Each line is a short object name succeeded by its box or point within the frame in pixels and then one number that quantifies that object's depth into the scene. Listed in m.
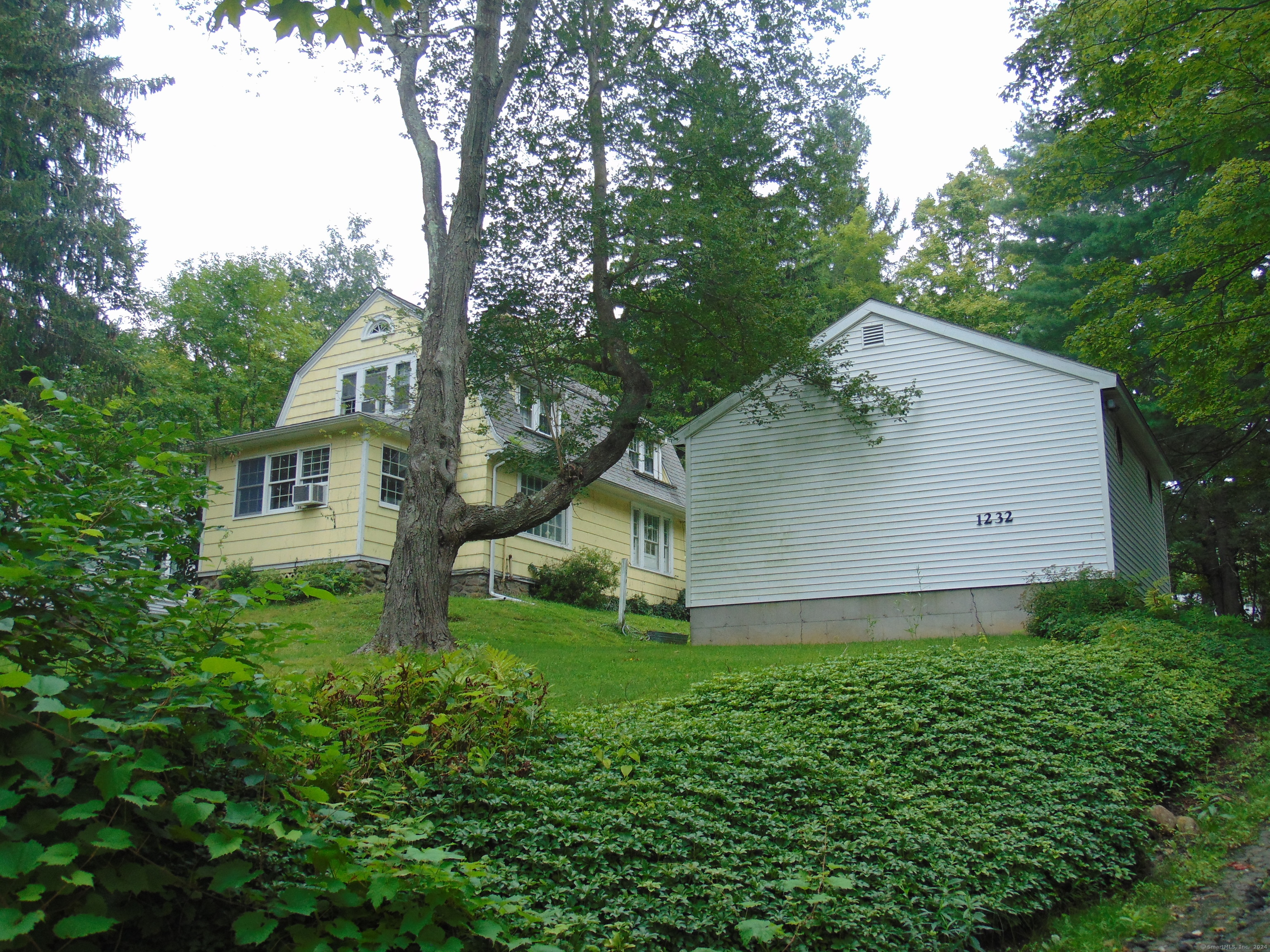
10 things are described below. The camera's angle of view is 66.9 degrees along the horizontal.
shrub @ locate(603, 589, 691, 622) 23.08
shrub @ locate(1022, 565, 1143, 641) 12.95
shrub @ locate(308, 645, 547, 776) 4.63
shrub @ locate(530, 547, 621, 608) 21.16
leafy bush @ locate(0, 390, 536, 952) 2.65
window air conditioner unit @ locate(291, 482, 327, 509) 19.47
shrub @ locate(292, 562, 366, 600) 17.91
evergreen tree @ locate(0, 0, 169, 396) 21.39
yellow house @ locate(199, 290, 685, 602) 19.31
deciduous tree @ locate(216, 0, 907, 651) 13.13
